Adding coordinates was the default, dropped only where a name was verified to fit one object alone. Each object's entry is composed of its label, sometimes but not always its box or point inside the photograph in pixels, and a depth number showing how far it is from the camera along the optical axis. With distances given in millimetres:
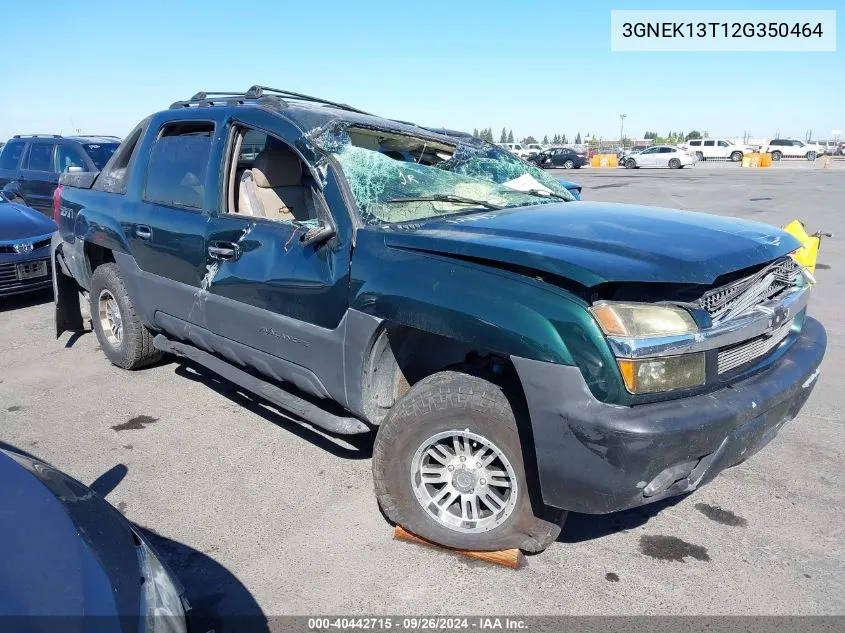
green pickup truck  2396
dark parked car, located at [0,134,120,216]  10180
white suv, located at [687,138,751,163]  50062
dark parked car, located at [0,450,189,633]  1538
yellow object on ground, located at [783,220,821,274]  6218
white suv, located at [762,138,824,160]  51625
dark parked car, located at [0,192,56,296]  7078
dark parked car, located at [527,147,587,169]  41947
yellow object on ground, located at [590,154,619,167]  46375
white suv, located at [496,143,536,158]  49750
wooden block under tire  2793
